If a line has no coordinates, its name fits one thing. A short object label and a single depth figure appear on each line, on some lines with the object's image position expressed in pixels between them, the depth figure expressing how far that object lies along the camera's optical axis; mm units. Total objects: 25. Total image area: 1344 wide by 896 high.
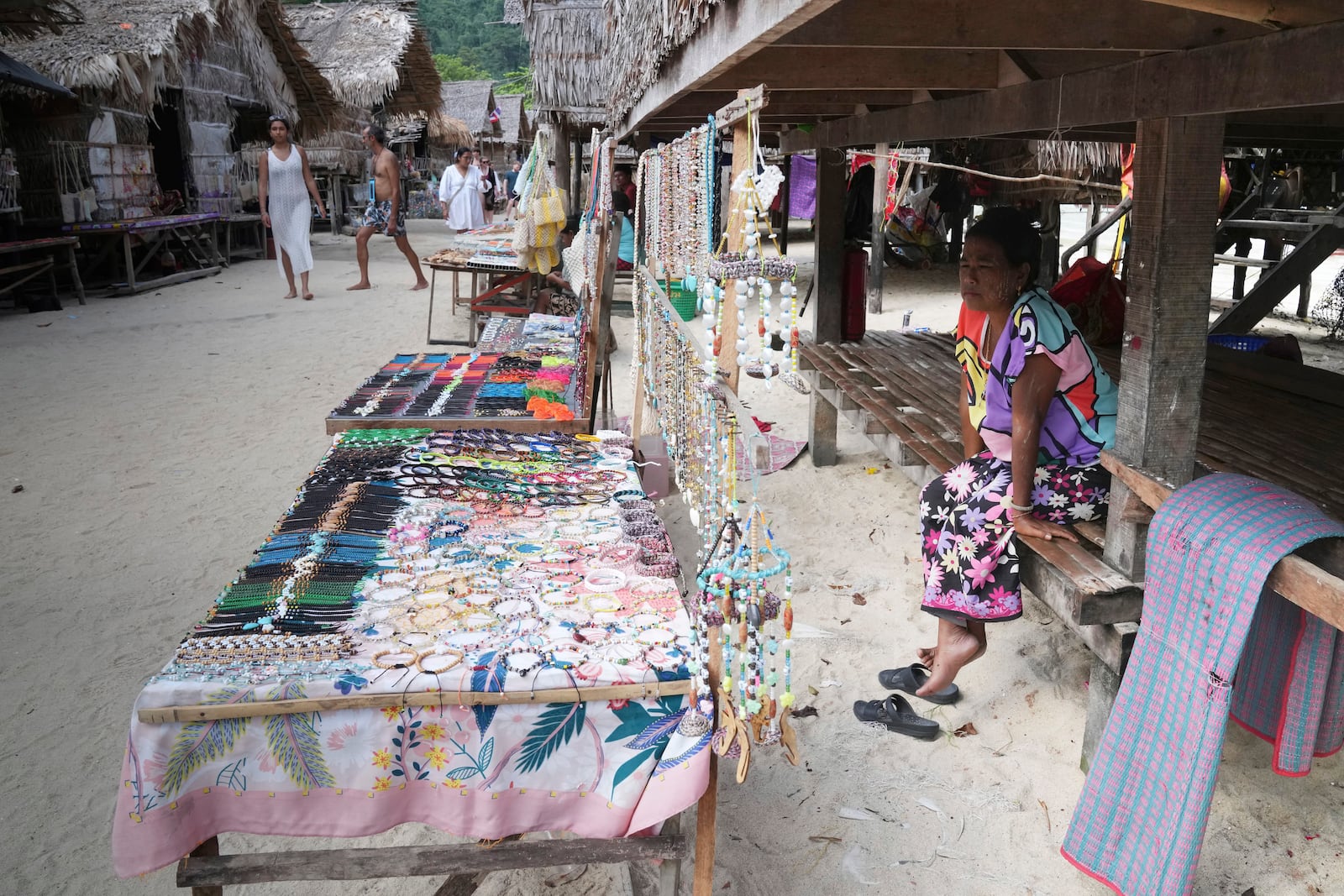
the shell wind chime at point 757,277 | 2086
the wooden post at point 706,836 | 1988
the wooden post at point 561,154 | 11847
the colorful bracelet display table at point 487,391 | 4062
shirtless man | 9633
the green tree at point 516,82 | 44844
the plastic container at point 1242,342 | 6285
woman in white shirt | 12320
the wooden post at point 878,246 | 10742
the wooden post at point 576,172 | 13578
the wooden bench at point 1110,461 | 2508
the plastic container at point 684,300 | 8898
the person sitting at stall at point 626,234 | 9094
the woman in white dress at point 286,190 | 10172
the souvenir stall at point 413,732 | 1941
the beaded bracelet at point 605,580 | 2446
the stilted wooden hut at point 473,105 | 29141
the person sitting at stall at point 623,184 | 10805
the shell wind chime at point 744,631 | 1849
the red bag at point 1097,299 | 5551
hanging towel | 1995
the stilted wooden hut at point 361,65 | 18250
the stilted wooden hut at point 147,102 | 11727
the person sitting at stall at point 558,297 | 8961
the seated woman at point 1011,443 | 2732
